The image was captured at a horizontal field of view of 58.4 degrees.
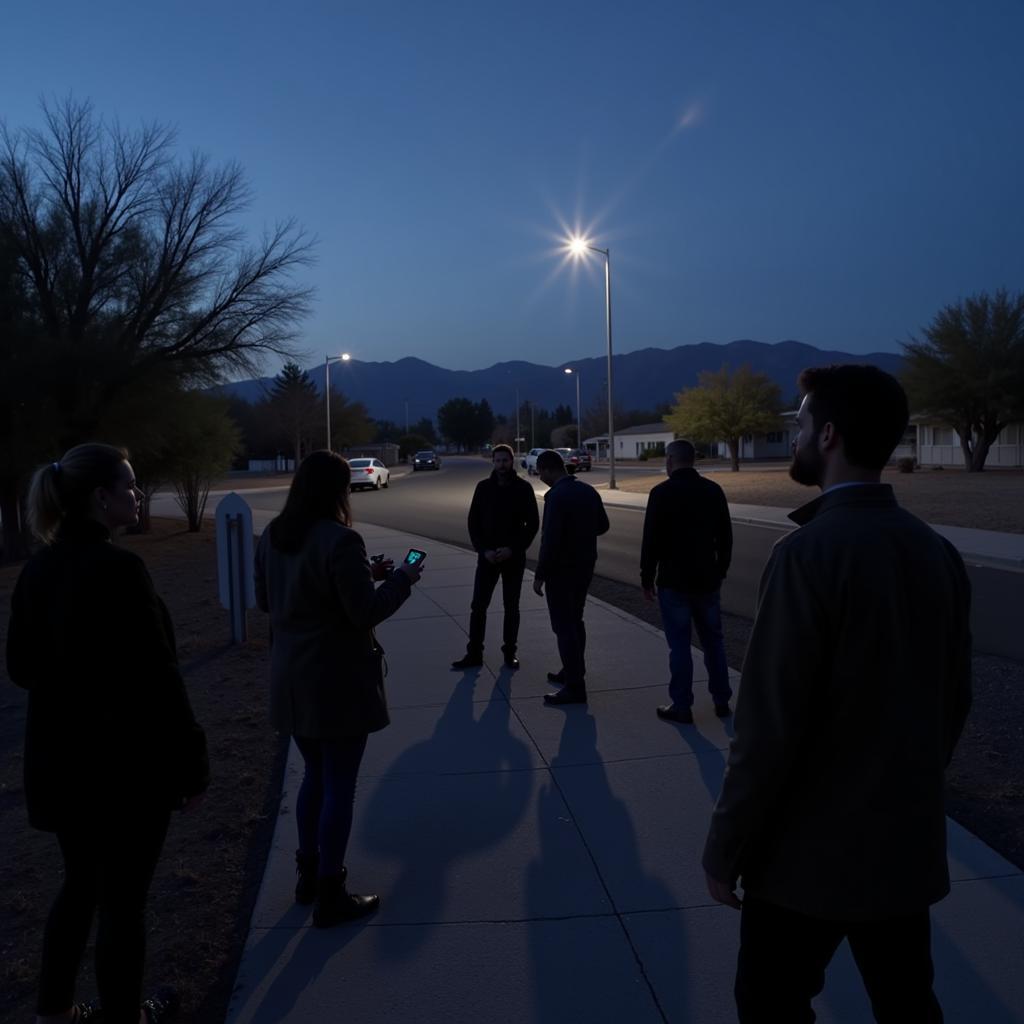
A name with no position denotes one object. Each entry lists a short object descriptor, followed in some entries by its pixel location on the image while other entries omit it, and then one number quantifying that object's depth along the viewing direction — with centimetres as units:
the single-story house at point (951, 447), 4462
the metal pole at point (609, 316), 3506
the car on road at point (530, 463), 5107
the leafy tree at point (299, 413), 6973
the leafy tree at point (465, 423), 13812
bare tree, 1784
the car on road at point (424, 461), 6750
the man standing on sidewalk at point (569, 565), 626
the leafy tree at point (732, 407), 4806
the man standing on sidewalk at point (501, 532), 711
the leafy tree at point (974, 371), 4038
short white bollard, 817
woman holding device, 340
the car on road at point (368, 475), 4222
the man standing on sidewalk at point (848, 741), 187
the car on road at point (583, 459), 5431
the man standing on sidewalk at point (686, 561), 580
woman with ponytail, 252
